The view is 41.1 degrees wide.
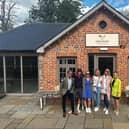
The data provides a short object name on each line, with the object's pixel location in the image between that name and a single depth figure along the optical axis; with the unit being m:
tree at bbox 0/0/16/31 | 25.57
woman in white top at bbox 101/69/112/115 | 7.10
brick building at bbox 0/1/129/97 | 8.22
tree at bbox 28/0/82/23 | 24.44
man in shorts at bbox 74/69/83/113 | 7.15
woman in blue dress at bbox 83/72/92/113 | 7.19
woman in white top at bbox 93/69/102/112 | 7.20
